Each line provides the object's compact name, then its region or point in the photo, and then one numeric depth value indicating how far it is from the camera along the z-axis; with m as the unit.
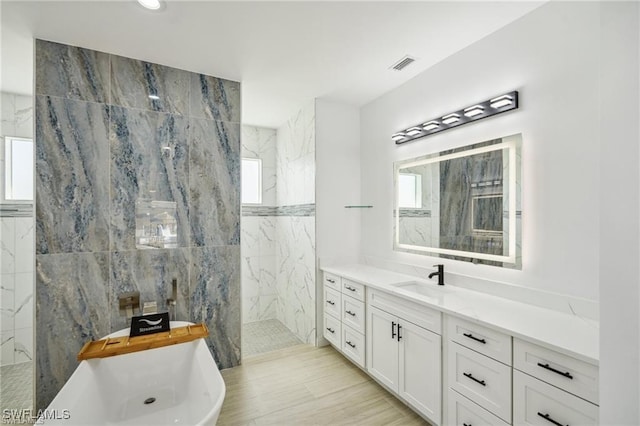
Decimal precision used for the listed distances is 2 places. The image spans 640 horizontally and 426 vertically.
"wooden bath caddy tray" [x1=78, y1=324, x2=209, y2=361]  2.09
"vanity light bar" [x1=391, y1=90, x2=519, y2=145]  2.04
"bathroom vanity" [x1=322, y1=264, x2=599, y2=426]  1.35
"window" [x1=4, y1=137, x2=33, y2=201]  3.07
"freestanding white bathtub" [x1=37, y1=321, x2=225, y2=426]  1.75
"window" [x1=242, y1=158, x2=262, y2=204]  4.42
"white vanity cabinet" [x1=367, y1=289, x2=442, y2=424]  1.98
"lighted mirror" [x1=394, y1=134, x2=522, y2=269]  2.05
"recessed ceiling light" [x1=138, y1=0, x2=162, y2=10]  1.87
